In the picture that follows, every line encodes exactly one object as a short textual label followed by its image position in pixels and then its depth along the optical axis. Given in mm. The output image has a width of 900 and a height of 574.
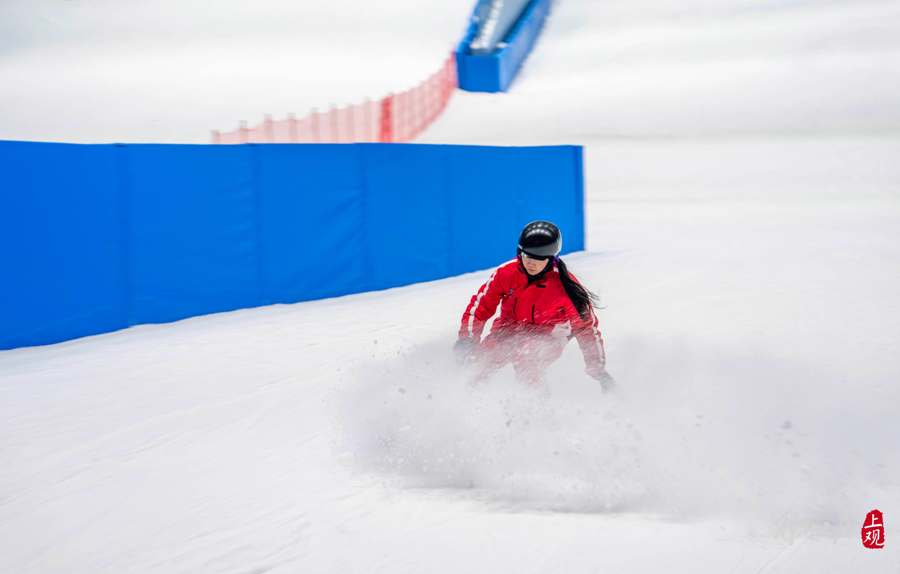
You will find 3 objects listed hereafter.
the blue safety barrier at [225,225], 18031
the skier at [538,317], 10773
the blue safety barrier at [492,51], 70062
